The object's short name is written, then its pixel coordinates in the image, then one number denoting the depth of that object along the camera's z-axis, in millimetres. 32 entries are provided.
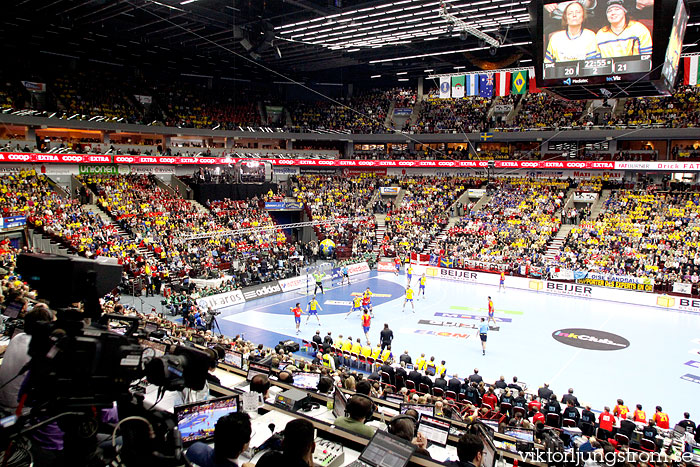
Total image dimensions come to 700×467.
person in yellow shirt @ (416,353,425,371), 15148
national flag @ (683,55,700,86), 23812
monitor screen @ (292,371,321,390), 7474
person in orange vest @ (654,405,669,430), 11945
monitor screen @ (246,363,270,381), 7565
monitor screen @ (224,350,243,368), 9172
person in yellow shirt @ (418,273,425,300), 27714
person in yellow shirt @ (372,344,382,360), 17280
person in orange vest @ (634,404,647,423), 11953
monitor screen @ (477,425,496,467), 4598
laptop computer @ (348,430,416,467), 3814
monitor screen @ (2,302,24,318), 6854
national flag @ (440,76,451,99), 31078
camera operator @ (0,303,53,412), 4199
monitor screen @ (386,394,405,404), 9890
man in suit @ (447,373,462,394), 13445
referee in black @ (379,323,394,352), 18375
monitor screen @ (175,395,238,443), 4734
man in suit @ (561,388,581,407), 12336
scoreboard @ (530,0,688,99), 14445
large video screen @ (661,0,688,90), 14547
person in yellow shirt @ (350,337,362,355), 17219
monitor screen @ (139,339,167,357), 7289
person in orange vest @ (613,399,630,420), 11827
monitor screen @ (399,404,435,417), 6908
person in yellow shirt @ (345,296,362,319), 24520
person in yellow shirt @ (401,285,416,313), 24911
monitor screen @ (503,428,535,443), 8027
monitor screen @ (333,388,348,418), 5839
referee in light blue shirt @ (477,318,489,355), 18469
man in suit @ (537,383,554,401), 12970
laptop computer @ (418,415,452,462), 5357
